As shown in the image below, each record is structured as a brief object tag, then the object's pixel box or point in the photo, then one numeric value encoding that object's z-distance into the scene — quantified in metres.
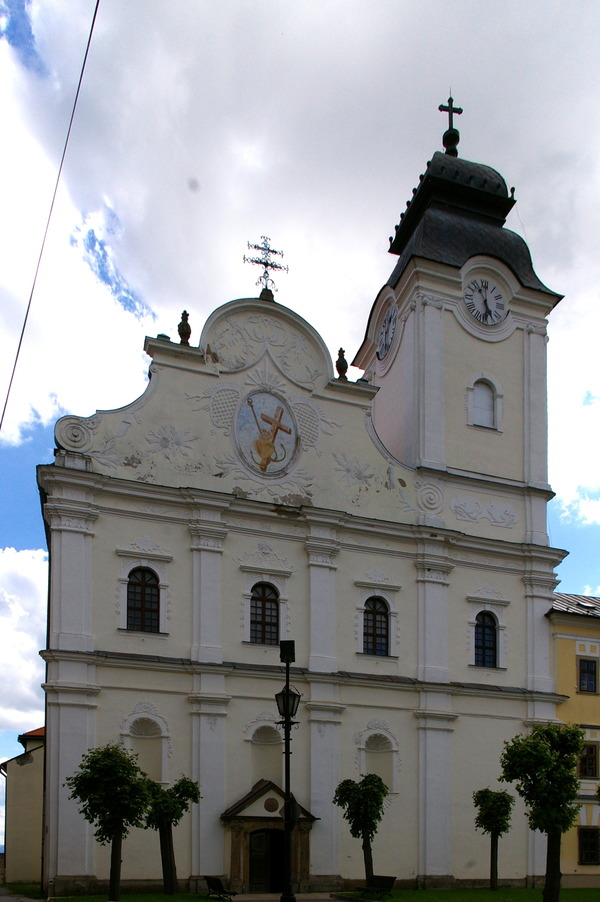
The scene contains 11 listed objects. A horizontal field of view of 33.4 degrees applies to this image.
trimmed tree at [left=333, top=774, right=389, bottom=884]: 26.91
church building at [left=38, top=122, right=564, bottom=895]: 27.55
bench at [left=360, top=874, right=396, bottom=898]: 25.44
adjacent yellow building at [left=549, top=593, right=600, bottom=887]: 32.53
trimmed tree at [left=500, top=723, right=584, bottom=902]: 23.42
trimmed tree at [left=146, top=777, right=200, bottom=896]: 24.48
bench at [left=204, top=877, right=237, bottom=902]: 23.95
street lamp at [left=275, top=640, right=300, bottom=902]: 19.67
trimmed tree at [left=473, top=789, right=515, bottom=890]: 29.31
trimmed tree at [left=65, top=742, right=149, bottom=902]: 22.12
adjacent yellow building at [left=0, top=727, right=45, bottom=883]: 38.34
